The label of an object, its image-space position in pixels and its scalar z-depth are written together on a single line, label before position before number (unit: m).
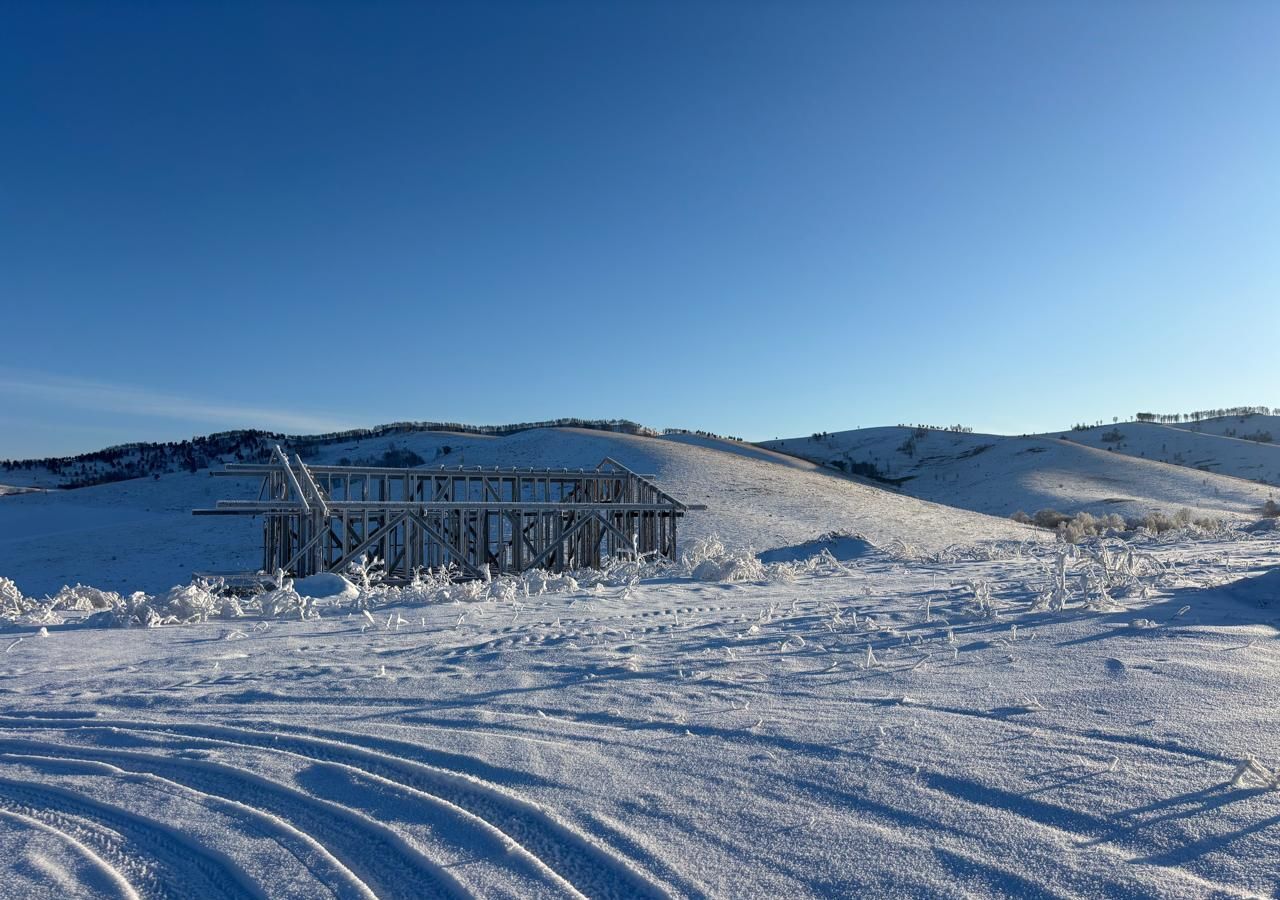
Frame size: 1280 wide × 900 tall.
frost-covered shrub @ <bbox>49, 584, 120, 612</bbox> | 9.28
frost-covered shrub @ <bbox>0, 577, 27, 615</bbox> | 8.84
